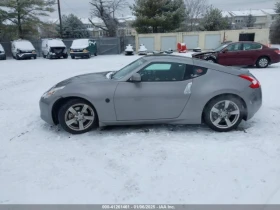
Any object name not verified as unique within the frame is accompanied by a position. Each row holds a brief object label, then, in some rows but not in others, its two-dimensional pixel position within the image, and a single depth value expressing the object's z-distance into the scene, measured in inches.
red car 470.9
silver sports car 156.6
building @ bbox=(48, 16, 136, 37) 1627.1
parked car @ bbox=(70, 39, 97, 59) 800.9
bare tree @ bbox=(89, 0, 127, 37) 1421.0
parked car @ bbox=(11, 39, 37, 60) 793.6
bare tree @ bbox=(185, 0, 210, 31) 1979.6
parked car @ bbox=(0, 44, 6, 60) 799.7
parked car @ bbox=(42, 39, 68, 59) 805.9
